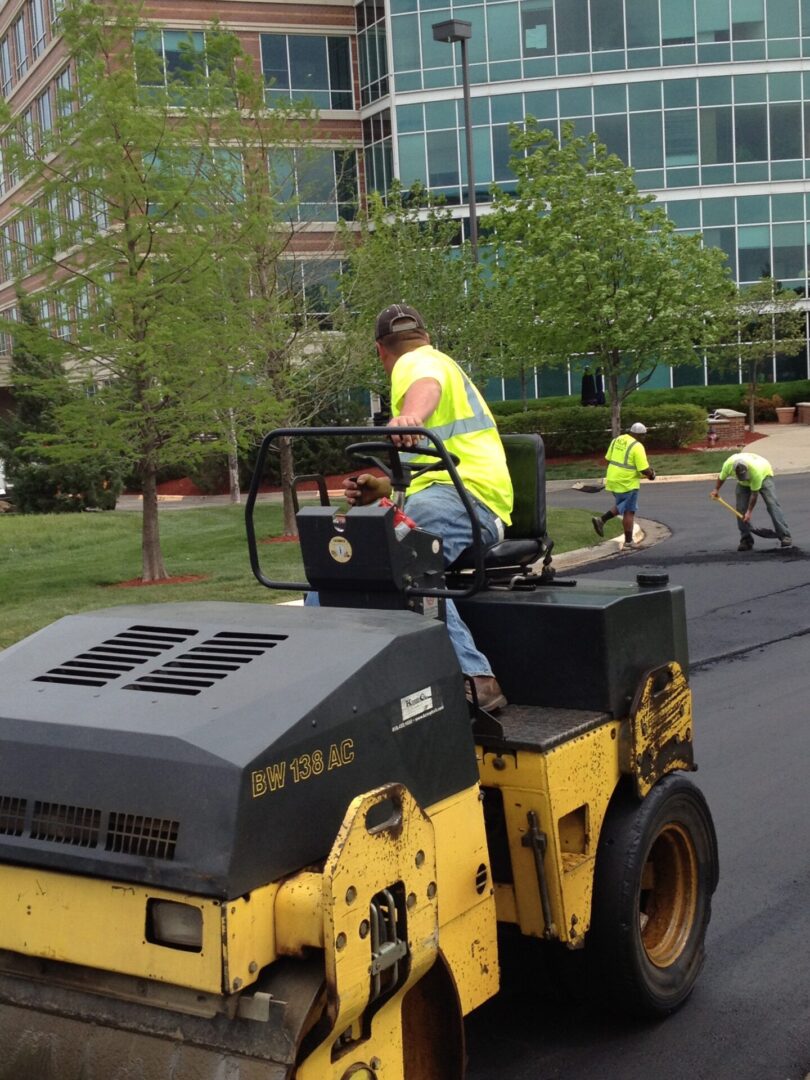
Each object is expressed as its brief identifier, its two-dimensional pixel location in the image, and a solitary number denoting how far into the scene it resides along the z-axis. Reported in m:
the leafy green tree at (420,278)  26.12
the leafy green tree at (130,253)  17.02
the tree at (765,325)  42.38
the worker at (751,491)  17.92
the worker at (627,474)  19.75
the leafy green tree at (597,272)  32.03
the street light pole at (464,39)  30.36
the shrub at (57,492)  32.62
